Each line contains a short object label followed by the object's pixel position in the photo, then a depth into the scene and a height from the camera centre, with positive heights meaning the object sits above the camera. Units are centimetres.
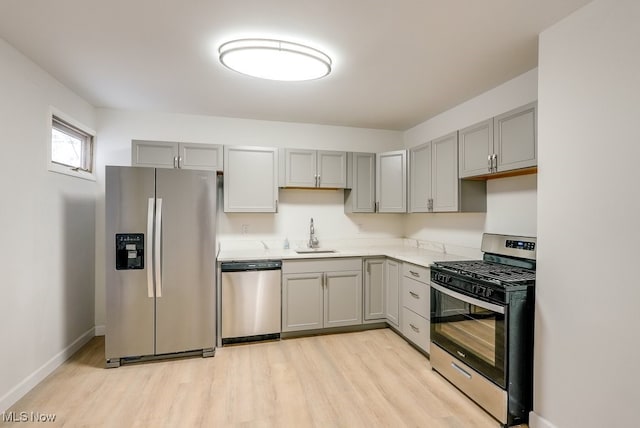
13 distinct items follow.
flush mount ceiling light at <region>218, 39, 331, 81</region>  208 +108
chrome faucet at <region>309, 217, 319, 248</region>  399 -35
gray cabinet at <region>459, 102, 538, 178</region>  221 +56
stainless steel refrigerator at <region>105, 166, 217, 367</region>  276 -47
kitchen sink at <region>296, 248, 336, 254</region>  369 -47
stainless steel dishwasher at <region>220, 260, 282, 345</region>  317 -91
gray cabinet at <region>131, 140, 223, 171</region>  333 +62
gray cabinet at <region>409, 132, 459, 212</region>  306 +40
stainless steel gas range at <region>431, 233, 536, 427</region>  196 -79
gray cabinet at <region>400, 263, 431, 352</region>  288 -89
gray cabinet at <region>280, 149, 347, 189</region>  372 +54
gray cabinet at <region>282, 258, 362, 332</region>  337 -90
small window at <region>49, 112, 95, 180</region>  281 +62
